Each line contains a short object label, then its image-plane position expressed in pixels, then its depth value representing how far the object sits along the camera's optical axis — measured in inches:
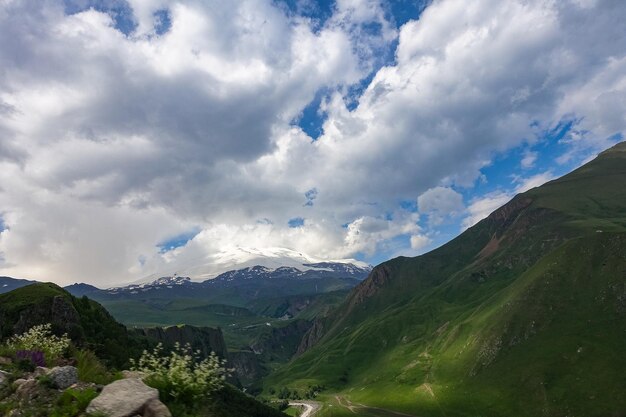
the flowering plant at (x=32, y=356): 615.2
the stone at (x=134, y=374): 549.2
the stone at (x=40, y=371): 565.1
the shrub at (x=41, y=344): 666.6
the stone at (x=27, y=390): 474.2
